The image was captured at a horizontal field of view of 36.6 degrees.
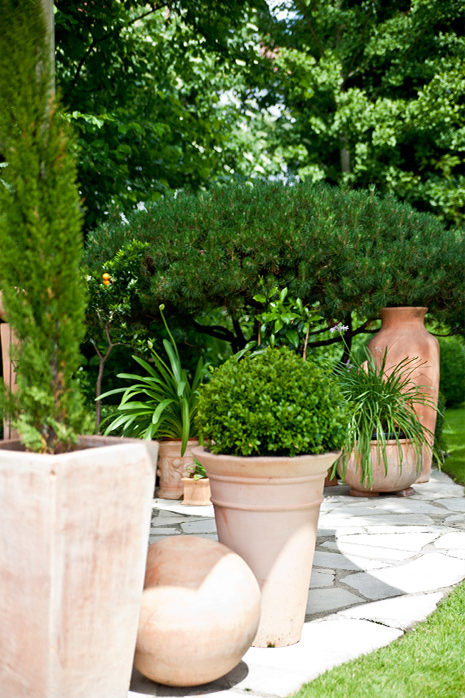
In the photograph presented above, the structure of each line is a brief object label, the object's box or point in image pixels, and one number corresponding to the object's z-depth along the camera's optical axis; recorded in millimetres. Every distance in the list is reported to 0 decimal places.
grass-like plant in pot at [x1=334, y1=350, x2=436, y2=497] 5297
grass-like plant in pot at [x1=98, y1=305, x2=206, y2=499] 5457
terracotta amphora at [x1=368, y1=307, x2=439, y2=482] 6031
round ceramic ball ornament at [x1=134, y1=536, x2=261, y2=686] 2186
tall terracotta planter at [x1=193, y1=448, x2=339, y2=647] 2559
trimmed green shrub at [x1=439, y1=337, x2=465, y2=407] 12633
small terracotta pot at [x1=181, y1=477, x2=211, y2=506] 5312
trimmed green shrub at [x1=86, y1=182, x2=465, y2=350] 5086
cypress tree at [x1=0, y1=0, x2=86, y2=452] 1917
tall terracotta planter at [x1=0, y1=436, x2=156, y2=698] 1804
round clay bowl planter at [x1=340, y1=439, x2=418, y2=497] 5465
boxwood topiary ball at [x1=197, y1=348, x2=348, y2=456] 2570
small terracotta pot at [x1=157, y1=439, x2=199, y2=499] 5512
